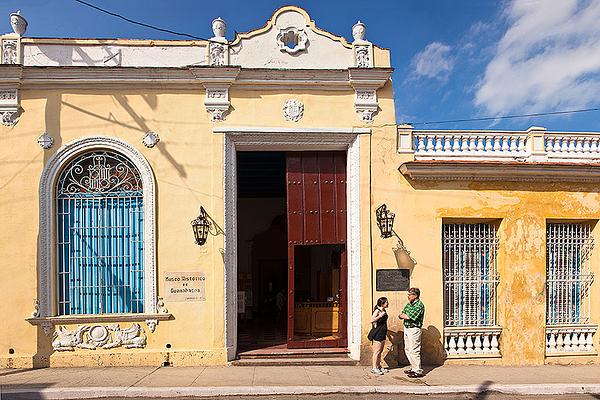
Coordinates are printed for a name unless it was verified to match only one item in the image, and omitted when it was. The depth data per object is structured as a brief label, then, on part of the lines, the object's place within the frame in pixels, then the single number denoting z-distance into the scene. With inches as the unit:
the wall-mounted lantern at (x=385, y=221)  343.2
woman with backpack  312.2
